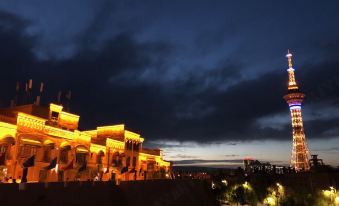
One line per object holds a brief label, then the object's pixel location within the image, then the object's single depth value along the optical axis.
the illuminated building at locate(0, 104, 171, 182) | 36.28
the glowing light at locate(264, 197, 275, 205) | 59.84
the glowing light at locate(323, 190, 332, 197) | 53.92
